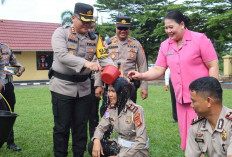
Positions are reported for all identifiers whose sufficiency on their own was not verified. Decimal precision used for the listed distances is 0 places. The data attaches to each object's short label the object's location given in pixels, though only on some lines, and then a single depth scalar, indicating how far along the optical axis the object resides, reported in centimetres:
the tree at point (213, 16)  1777
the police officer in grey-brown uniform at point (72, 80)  344
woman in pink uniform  308
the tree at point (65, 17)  3089
